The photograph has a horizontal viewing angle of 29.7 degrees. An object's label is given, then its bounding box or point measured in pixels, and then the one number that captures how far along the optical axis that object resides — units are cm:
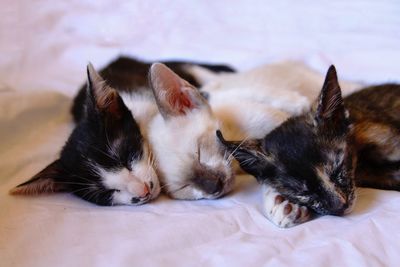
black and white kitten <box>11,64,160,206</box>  53
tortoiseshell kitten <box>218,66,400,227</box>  49
